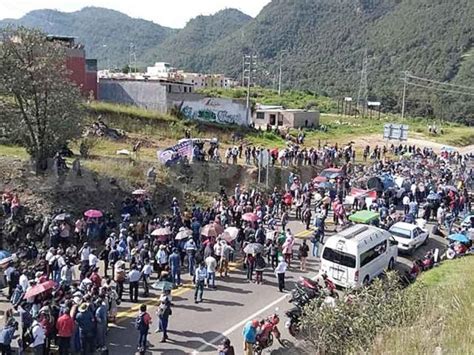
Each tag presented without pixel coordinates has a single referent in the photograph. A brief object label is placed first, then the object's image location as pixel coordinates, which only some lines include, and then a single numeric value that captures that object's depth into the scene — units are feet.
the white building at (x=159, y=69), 352.28
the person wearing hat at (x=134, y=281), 55.93
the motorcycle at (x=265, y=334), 46.50
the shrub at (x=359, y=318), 40.27
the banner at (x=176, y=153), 106.63
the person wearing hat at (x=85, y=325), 45.60
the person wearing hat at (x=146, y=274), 58.59
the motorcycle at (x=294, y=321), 51.59
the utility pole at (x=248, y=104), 171.49
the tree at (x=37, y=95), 84.89
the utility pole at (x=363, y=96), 358.14
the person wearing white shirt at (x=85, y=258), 59.57
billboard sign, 154.10
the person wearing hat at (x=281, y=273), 61.67
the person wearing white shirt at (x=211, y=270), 61.62
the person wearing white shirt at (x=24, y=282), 51.40
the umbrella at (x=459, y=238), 76.89
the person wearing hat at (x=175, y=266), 60.70
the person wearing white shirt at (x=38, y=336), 43.29
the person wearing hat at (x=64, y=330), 44.34
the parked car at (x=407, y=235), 78.48
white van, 61.87
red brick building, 149.18
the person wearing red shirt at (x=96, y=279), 52.59
